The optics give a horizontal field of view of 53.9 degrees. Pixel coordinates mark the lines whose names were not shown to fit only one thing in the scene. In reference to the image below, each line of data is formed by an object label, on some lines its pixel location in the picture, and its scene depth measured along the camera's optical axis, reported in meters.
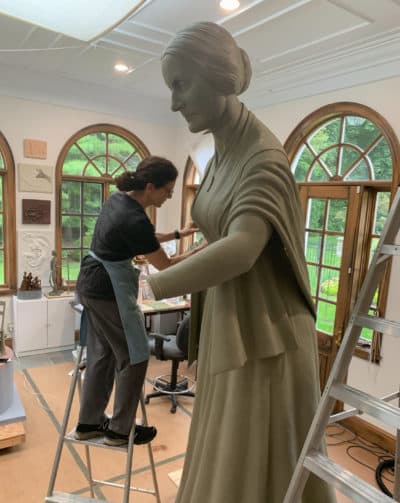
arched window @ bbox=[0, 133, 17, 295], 4.21
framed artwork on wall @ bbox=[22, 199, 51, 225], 4.34
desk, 3.76
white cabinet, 4.20
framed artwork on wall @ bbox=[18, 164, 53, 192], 4.27
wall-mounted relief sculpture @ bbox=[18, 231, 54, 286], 4.39
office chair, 3.17
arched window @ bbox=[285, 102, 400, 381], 2.96
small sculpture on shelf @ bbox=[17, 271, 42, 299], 4.23
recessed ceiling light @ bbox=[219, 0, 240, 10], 2.43
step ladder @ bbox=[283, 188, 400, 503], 0.83
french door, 3.09
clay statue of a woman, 0.84
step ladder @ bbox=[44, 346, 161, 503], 1.66
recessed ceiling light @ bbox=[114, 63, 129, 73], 3.80
